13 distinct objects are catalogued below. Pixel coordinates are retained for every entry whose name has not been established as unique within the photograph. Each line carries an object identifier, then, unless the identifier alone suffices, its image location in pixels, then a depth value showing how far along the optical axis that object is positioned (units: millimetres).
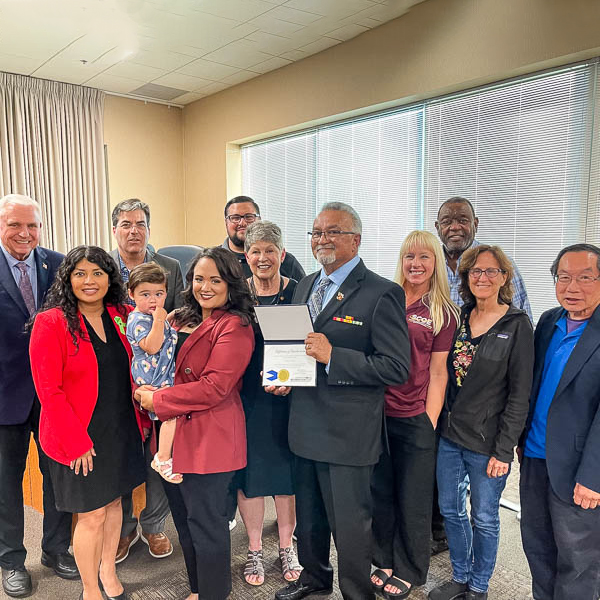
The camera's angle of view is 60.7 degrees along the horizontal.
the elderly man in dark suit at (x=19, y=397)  2402
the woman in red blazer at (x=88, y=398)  1953
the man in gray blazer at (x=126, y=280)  2740
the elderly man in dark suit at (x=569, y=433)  1834
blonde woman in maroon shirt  2275
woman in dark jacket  2061
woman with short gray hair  2309
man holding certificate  1938
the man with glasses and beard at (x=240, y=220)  3131
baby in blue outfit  2037
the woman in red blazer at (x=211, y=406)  1981
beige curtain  5555
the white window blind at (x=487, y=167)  3465
